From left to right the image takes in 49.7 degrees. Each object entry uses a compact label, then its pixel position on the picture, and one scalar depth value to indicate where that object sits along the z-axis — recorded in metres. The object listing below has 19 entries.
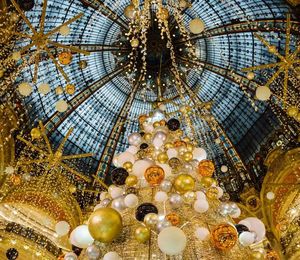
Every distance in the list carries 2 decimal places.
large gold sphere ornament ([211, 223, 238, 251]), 3.11
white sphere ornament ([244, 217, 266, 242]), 3.88
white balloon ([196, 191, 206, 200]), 3.72
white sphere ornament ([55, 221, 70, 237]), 4.66
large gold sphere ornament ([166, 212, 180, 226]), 3.24
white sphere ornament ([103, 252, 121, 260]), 2.98
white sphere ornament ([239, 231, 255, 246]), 3.53
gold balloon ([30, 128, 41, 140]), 7.59
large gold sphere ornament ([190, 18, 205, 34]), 5.09
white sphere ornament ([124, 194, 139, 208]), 3.59
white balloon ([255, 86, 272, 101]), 5.48
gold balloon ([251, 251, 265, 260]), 3.26
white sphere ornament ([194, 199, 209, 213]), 3.59
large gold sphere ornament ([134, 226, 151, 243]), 3.07
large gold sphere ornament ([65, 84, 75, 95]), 6.94
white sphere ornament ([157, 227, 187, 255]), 2.77
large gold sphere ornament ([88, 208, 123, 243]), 2.94
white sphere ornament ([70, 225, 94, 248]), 3.45
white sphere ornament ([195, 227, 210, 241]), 3.23
